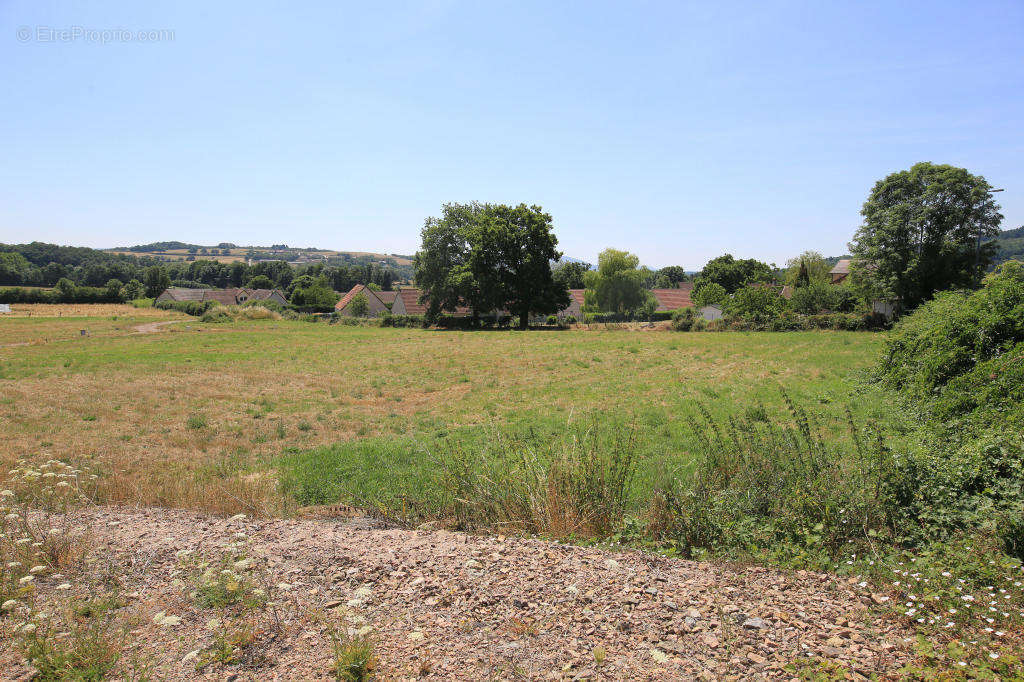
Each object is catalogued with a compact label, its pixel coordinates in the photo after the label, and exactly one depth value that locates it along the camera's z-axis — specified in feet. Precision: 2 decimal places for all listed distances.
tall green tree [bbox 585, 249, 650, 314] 216.13
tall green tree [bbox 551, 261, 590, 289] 367.39
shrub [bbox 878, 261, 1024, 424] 24.70
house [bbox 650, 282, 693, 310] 250.37
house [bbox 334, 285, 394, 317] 229.04
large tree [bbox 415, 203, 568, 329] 165.17
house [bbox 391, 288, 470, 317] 235.81
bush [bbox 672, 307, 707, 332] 136.87
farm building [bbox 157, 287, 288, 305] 303.07
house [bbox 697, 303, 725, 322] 146.61
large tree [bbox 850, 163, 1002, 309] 107.65
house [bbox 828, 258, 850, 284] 212.95
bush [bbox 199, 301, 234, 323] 193.98
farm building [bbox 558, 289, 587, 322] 249.08
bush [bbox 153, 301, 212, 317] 235.65
